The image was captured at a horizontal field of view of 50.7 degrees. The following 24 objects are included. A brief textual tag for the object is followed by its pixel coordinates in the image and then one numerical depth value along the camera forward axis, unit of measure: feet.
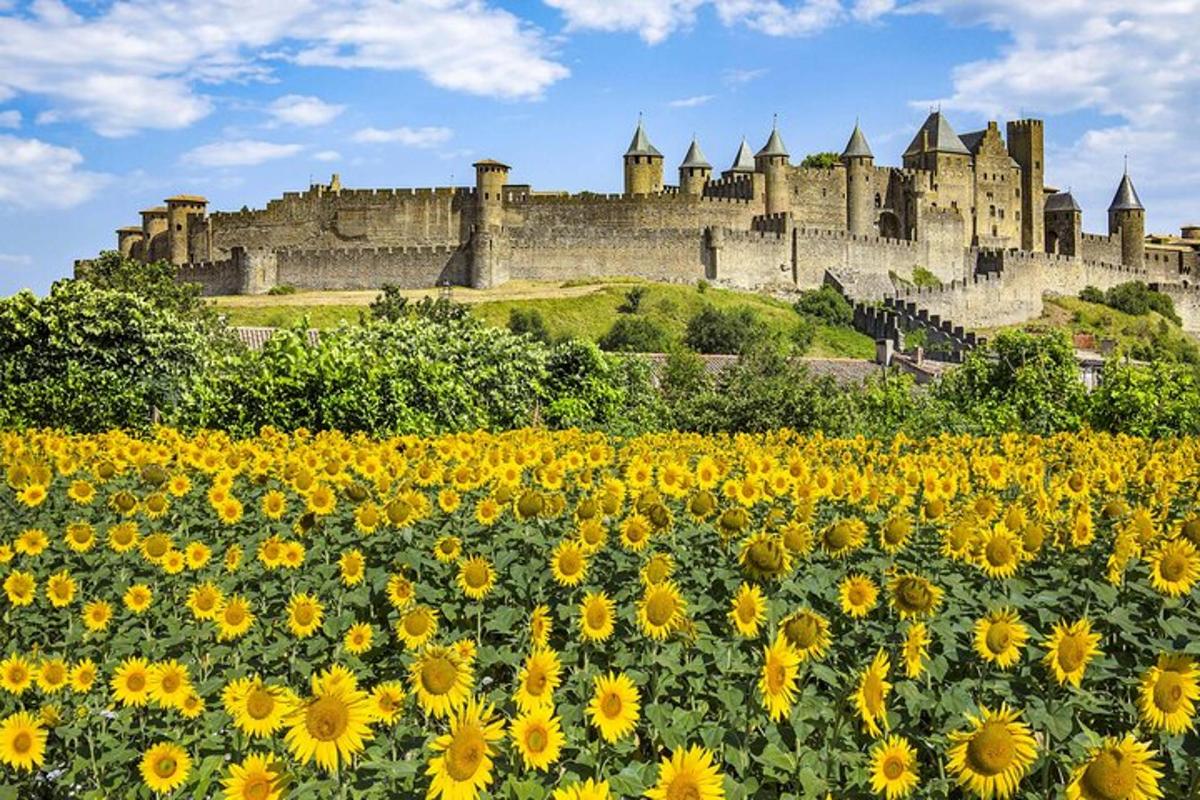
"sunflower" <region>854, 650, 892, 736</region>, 12.07
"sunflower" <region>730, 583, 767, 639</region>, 13.87
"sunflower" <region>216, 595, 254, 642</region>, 16.75
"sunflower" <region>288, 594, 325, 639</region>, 16.44
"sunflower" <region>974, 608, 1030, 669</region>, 13.64
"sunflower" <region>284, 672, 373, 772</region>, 11.14
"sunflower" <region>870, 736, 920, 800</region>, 11.61
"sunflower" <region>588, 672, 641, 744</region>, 11.98
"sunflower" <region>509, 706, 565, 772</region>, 11.29
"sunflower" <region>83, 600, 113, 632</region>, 17.75
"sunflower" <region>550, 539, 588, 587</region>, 16.06
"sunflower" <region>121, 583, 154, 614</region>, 18.15
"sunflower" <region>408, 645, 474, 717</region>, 11.98
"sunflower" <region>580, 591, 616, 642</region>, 14.30
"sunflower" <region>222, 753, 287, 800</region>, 10.96
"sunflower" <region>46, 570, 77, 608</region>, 18.72
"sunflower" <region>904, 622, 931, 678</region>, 13.57
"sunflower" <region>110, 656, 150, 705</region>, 15.20
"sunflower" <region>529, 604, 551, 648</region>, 13.91
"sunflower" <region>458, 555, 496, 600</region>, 16.16
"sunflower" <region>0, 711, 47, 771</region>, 14.35
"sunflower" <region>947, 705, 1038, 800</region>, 10.62
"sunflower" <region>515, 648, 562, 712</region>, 11.93
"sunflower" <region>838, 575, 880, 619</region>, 15.14
